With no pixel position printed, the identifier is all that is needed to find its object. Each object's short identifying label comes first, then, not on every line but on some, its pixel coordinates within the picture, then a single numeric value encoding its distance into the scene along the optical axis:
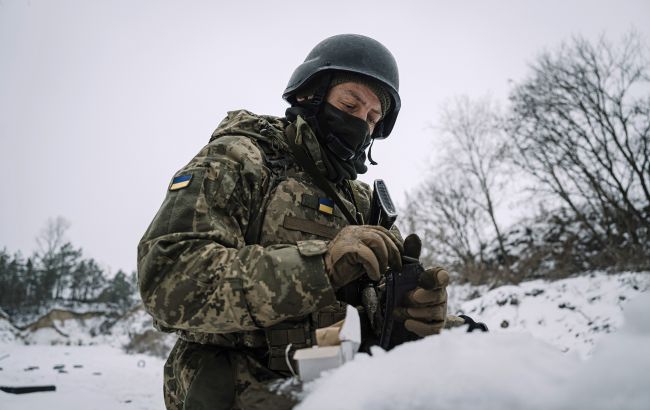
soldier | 1.21
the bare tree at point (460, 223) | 16.58
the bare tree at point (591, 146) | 10.97
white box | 0.84
